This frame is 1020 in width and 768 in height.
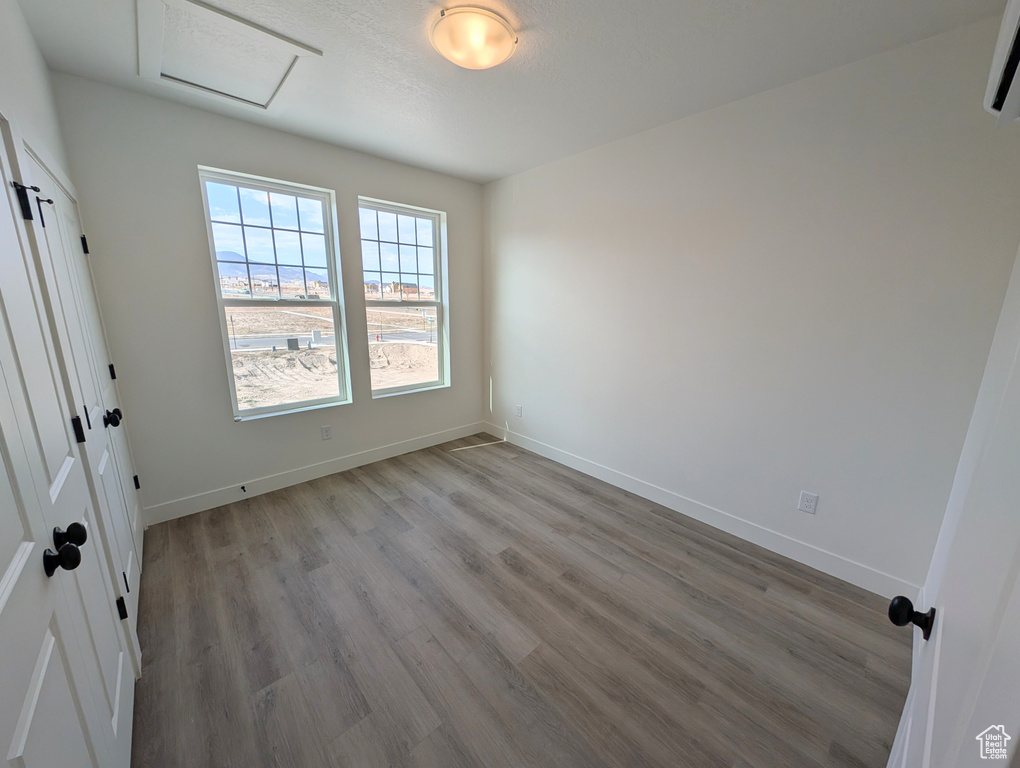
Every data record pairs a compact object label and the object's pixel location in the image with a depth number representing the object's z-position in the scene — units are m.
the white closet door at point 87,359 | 1.34
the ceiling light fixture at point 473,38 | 1.57
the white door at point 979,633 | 0.34
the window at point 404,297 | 3.36
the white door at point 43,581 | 0.68
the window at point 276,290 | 2.64
